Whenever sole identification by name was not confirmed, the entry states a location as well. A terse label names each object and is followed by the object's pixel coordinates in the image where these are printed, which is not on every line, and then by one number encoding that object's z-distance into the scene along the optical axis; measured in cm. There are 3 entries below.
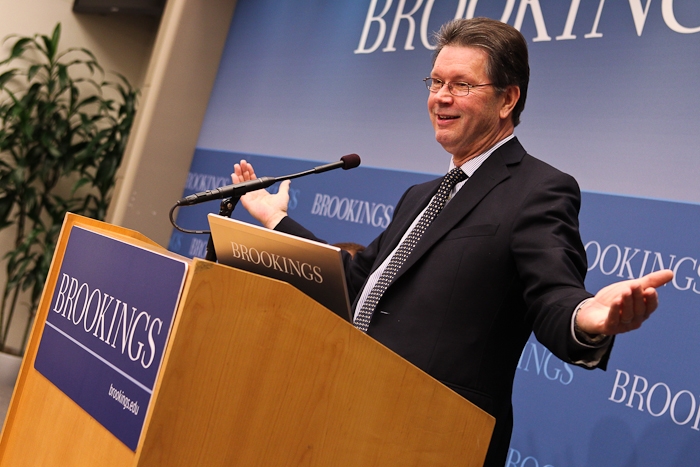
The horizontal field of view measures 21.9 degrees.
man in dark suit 278
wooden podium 255
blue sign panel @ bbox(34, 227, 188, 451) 259
